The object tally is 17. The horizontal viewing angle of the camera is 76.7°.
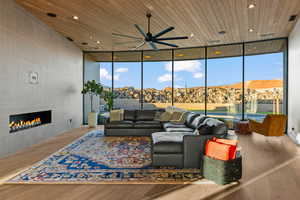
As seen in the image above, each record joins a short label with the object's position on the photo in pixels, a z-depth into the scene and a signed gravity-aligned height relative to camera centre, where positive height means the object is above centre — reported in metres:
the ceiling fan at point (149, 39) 4.38 +1.40
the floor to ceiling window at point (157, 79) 8.27 +0.87
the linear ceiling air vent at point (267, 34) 6.10 +2.13
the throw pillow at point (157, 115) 6.46 -0.56
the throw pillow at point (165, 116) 6.26 -0.58
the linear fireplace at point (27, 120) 4.44 -0.61
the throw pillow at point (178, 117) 5.94 -0.57
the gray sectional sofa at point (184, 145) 3.37 -0.84
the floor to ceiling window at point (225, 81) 7.43 +0.76
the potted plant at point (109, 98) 7.95 +0.01
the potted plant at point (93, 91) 7.83 +0.30
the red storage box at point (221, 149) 2.79 -0.75
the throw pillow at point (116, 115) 6.36 -0.56
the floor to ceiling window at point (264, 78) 6.84 +0.82
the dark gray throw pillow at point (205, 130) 3.44 -0.56
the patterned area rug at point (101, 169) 2.94 -1.25
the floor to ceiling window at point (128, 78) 8.44 +0.92
